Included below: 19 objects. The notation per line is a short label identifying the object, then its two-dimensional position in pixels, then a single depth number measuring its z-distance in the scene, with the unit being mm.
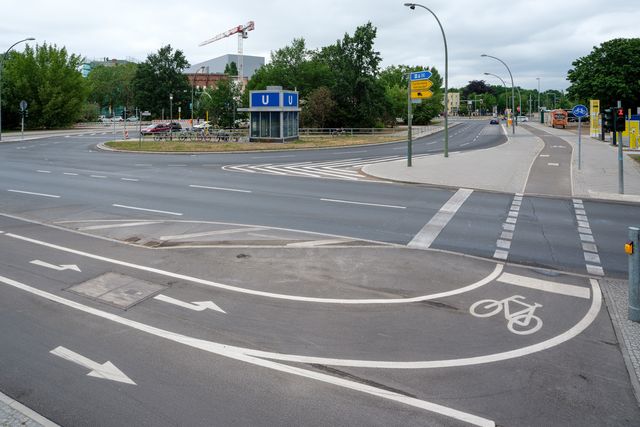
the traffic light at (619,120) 17031
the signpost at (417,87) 24650
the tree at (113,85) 123750
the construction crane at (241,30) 175125
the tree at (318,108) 62188
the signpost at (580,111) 23528
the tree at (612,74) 57438
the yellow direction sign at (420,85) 24875
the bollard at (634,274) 6598
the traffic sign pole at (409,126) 24575
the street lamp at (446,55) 27750
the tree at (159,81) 96750
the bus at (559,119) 75519
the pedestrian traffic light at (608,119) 17609
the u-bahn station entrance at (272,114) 42844
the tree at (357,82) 67562
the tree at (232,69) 142000
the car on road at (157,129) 57609
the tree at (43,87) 65250
